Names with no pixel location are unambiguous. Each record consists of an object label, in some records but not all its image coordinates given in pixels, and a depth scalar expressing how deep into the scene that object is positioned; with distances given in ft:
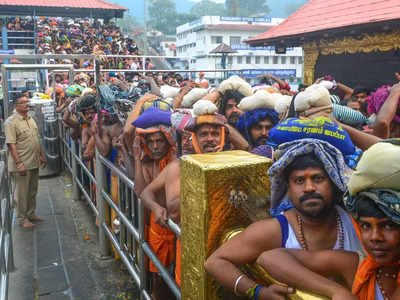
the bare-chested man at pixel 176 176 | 7.90
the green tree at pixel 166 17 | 297.33
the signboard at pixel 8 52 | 74.02
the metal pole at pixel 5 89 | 22.49
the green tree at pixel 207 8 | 381.03
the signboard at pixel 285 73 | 128.79
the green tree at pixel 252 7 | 328.00
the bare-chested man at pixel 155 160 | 9.32
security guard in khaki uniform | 18.51
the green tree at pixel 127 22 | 257.07
